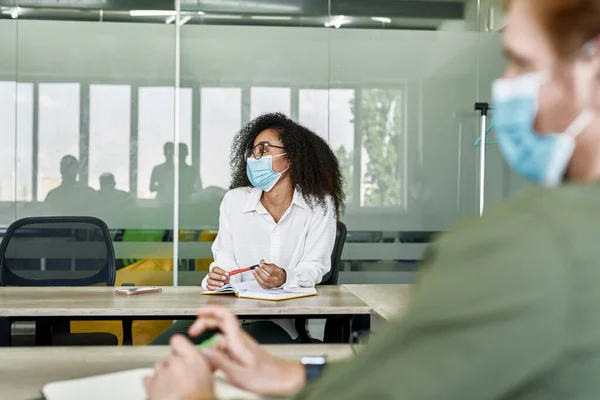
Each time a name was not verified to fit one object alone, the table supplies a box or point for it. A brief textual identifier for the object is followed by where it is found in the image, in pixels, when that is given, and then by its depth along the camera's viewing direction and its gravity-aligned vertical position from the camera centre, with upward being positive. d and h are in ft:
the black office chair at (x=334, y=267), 9.15 -1.18
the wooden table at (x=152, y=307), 7.41 -1.31
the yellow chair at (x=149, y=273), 15.99 -1.98
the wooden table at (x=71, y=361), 4.30 -1.22
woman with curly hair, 10.07 -0.31
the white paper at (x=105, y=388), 3.66 -1.09
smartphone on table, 8.71 -1.30
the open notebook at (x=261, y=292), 8.14 -1.25
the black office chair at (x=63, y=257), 10.08 -1.04
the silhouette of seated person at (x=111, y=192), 16.03 -0.09
